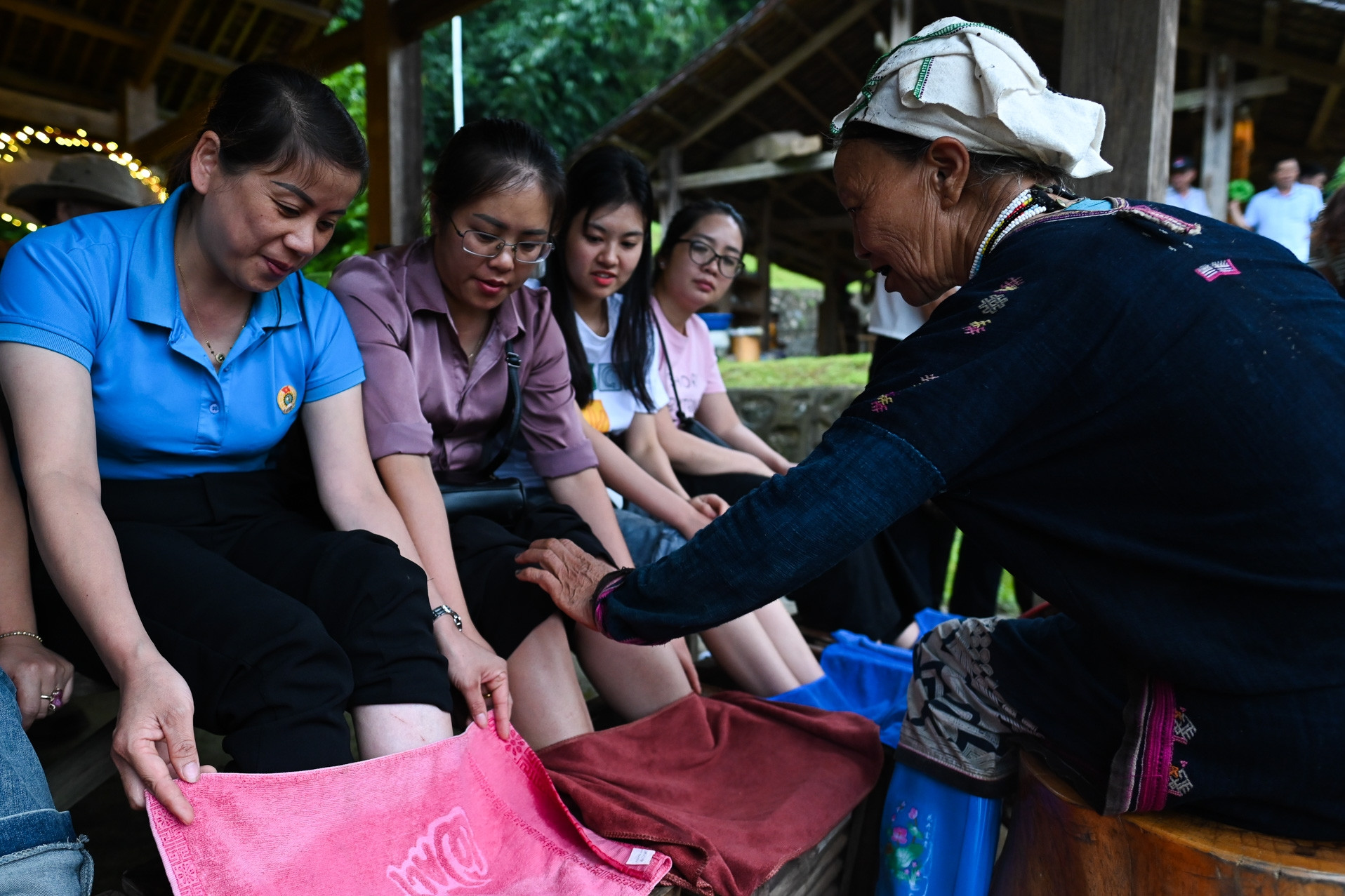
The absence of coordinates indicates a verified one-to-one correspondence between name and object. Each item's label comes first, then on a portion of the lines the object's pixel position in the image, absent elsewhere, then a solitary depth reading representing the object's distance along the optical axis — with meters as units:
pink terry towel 1.15
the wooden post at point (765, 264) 11.31
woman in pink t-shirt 2.85
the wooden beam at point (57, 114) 7.84
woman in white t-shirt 2.34
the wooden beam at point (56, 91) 8.31
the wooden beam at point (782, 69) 8.50
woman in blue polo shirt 1.28
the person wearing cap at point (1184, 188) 6.75
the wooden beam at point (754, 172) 9.43
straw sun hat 3.53
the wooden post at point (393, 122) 4.89
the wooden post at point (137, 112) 8.58
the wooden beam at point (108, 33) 6.83
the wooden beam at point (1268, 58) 7.08
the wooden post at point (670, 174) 10.07
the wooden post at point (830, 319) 13.62
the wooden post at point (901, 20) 8.02
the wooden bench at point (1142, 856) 1.17
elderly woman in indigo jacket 1.13
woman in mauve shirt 1.84
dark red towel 1.47
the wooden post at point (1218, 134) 7.70
